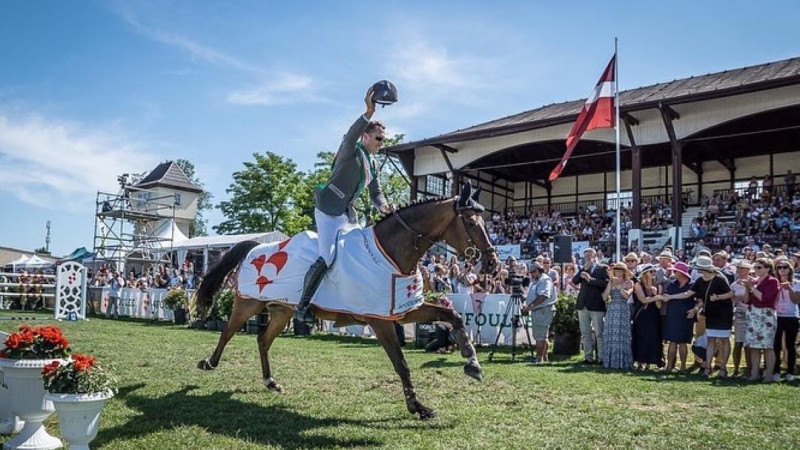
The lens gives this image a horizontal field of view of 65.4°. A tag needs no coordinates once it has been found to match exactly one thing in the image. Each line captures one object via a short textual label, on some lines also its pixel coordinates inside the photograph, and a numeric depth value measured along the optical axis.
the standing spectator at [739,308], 10.38
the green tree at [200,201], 88.50
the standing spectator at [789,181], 26.50
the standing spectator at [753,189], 26.94
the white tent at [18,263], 40.42
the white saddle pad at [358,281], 6.20
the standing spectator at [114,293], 26.19
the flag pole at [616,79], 20.19
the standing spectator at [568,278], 14.97
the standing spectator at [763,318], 9.63
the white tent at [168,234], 34.19
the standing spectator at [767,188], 24.76
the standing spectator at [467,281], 15.89
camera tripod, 12.32
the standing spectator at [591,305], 11.73
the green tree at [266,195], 47.25
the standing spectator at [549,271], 14.27
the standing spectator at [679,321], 10.72
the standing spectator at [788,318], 9.88
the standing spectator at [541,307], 12.24
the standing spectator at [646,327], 10.98
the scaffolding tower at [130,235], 31.06
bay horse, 6.16
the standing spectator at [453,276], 17.05
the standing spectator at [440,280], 16.33
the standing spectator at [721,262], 11.92
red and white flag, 20.56
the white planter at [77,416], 4.23
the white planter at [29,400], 4.78
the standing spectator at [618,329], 10.98
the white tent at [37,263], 38.96
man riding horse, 6.53
